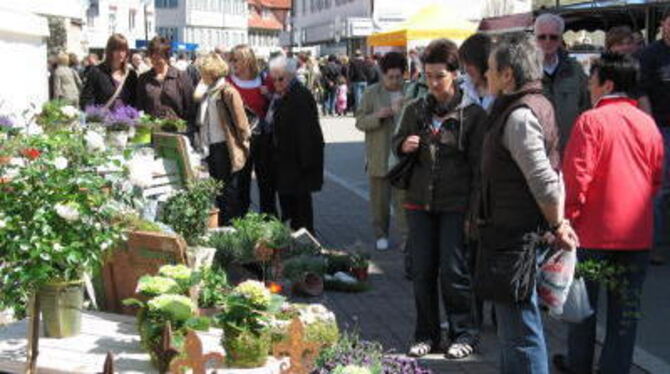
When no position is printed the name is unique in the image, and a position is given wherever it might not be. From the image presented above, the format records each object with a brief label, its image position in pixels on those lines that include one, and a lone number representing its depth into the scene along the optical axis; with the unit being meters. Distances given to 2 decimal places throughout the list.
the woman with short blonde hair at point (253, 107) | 9.16
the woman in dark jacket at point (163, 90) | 9.16
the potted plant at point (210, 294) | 5.14
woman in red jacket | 4.84
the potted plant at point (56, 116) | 6.47
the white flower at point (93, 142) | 4.63
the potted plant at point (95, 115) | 7.48
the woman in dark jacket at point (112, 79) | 9.23
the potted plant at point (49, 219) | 3.91
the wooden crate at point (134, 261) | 5.14
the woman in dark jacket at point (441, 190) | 5.44
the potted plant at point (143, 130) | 7.52
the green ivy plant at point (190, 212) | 6.73
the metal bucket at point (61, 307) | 4.66
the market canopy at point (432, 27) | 18.53
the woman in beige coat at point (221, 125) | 8.55
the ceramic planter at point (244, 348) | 4.27
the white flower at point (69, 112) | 6.62
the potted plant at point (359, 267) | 7.70
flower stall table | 4.36
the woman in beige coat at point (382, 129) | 8.25
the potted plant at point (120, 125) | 7.18
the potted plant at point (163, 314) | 4.31
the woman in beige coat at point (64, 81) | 16.11
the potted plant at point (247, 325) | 4.28
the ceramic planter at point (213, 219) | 7.64
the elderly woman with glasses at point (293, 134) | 8.84
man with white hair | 7.33
